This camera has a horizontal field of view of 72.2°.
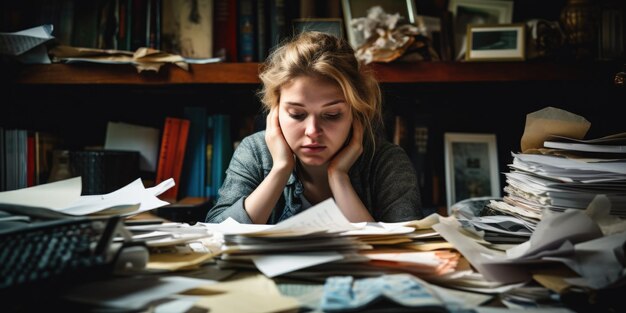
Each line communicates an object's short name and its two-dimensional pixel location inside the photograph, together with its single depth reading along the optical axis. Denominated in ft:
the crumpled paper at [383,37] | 5.01
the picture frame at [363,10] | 5.38
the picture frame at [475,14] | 5.61
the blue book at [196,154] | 5.69
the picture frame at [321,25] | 5.50
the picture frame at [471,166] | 5.77
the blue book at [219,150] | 5.66
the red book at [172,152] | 5.60
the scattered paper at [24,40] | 4.76
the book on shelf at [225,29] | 5.44
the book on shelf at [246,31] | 5.43
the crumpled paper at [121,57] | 4.99
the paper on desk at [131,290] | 1.47
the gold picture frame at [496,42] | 5.11
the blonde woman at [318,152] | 3.55
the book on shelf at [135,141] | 5.69
